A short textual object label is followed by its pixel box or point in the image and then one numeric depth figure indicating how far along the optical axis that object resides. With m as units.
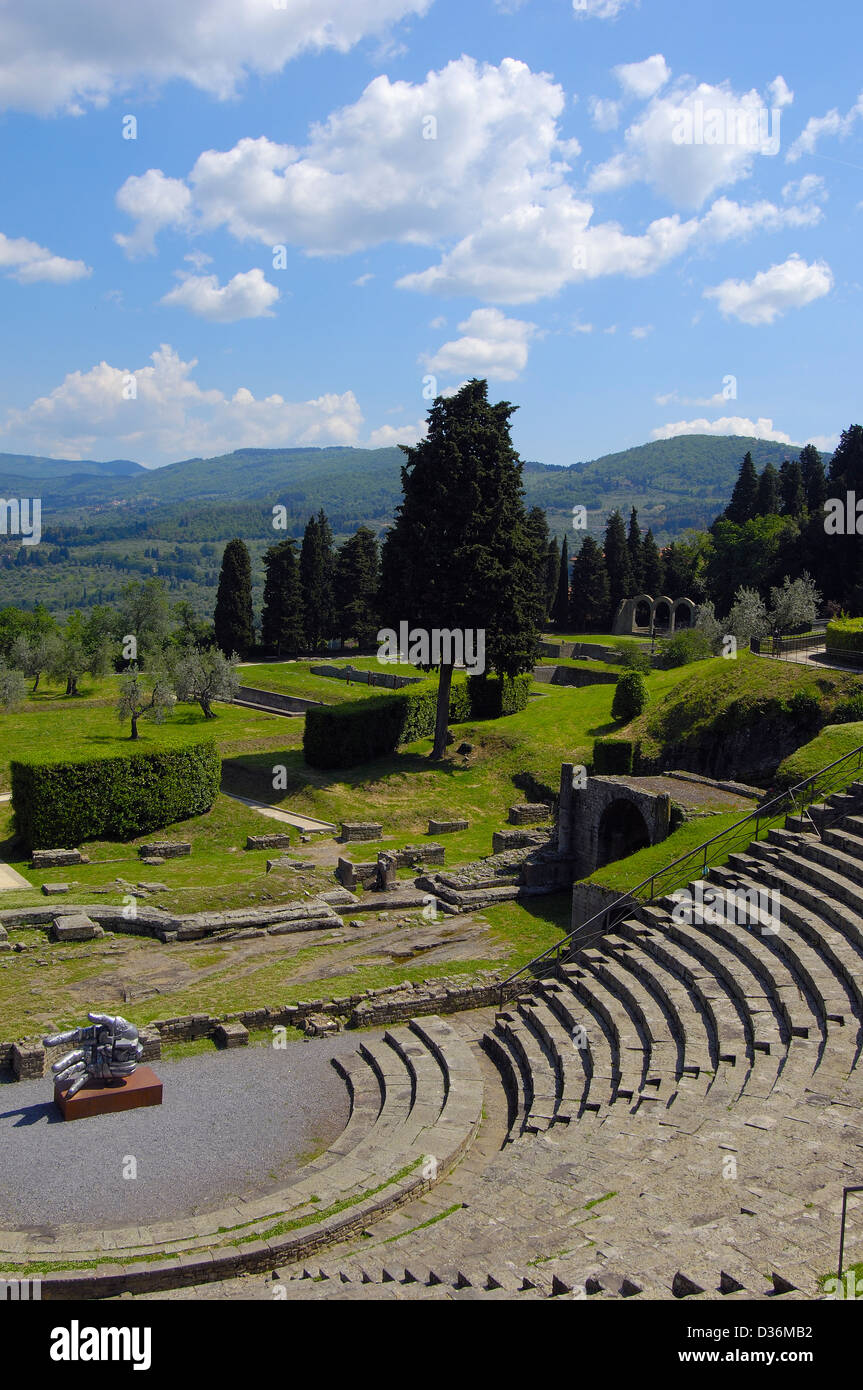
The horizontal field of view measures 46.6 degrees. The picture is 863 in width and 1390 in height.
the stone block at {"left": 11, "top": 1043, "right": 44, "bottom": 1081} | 18.84
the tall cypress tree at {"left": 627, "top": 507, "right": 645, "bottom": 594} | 98.78
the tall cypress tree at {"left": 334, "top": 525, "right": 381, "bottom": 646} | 85.88
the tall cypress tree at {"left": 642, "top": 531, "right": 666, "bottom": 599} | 99.18
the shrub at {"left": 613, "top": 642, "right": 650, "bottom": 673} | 59.72
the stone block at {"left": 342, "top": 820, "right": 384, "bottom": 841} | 37.03
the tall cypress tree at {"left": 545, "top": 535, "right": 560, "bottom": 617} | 95.19
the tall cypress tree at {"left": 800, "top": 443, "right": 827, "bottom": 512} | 86.88
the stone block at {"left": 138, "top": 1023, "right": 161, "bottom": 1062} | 20.02
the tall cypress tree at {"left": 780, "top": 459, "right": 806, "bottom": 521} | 93.94
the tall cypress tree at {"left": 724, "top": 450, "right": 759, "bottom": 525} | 104.56
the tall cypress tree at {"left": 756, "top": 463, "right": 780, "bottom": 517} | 101.53
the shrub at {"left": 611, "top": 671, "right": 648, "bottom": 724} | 45.22
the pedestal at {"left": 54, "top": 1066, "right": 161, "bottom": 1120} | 17.36
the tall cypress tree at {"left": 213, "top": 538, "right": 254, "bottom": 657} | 79.81
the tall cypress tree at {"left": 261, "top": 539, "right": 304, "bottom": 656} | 82.06
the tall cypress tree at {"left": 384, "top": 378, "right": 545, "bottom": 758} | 43.94
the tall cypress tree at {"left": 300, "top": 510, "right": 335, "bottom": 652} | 86.19
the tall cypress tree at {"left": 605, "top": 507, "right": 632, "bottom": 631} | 95.12
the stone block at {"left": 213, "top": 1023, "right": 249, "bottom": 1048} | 20.80
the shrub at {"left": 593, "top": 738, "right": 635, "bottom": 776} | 38.72
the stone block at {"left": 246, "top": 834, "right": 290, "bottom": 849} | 35.50
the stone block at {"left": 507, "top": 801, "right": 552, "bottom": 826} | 39.41
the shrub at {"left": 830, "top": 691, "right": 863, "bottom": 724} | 35.34
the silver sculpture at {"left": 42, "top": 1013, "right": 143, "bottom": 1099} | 17.83
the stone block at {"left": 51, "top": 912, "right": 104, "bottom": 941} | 24.77
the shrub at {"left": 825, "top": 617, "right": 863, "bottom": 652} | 40.41
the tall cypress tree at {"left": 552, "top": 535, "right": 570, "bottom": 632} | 97.12
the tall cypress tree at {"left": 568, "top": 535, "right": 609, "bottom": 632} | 94.44
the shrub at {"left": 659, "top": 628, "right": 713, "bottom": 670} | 57.84
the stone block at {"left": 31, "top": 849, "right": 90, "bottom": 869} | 31.48
